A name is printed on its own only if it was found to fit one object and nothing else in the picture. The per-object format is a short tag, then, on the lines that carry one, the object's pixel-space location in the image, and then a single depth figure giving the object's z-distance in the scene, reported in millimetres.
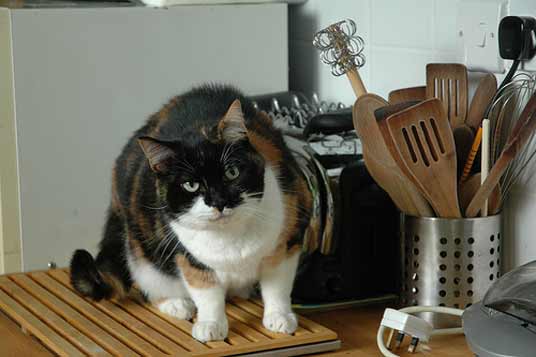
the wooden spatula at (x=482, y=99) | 1832
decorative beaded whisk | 1854
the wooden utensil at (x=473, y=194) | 1790
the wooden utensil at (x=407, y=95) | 1861
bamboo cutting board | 1735
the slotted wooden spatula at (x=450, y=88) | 1848
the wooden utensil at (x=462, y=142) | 1812
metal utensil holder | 1774
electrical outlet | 1878
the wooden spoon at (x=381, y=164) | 1745
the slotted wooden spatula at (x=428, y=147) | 1715
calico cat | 1720
